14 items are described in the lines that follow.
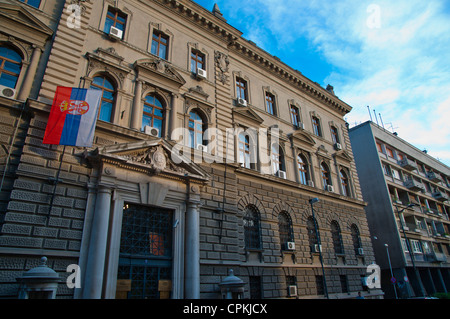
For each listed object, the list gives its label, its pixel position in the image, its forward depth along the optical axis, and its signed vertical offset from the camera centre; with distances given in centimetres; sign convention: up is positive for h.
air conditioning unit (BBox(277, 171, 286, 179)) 2017 +735
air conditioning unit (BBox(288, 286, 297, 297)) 1683 -4
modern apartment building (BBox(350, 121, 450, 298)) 3251 +856
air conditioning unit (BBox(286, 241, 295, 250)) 1805 +255
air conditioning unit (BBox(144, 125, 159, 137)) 1423 +733
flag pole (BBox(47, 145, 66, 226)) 1049 +381
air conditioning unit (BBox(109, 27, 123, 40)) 1472 +1211
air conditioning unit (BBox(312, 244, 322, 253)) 1962 +254
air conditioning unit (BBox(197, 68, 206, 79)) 1766 +1213
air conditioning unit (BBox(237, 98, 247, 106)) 1960 +1163
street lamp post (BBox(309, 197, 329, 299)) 1898 +374
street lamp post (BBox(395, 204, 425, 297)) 3023 +67
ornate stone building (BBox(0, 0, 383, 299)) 1078 +538
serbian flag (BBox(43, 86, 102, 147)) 1119 +651
